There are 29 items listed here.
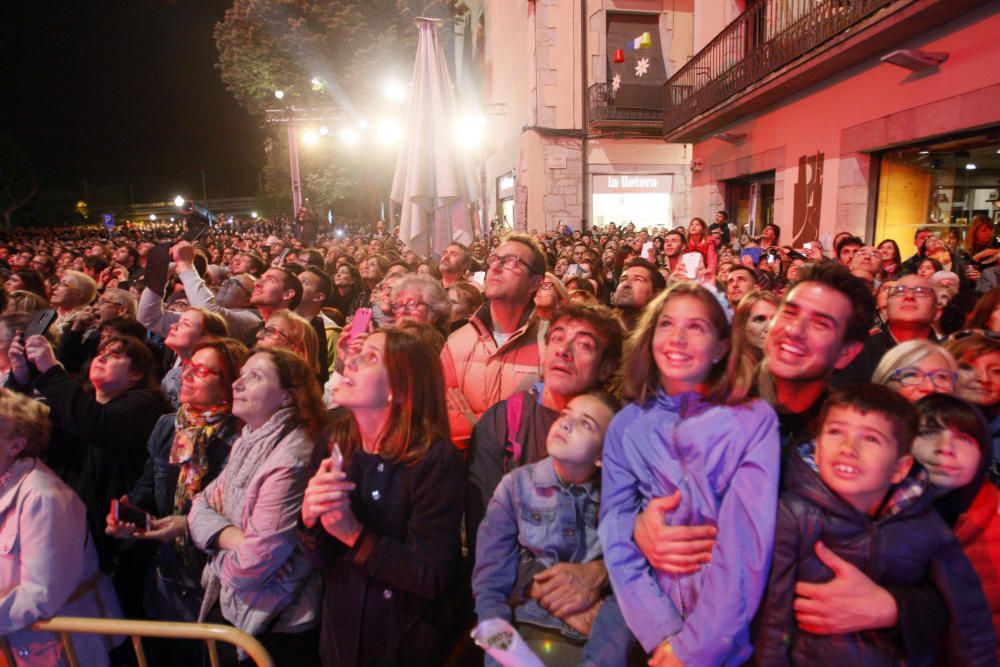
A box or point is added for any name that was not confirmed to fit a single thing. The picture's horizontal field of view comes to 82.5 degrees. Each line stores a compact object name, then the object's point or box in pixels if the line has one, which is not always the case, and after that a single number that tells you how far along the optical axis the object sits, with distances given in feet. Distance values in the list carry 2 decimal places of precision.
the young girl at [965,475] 6.00
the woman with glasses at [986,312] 11.55
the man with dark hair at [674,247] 24.61
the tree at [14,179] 126.11
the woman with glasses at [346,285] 22.36
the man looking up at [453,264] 20.34
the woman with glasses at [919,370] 7.49
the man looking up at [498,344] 10.29
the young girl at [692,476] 5.46
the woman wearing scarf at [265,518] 7.54
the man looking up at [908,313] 11.29
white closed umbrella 22.79
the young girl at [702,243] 24.59
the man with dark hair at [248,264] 20.66
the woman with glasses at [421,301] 12.90
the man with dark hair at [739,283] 14.89
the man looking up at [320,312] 15.34
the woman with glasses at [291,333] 11.42
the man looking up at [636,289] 14.01
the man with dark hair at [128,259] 28.53
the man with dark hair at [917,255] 19.55
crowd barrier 6.02
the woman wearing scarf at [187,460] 8.76
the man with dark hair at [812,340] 6.66
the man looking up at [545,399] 7.55
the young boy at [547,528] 6.57
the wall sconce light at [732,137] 41.98
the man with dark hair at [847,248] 20.82
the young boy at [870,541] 5.41
